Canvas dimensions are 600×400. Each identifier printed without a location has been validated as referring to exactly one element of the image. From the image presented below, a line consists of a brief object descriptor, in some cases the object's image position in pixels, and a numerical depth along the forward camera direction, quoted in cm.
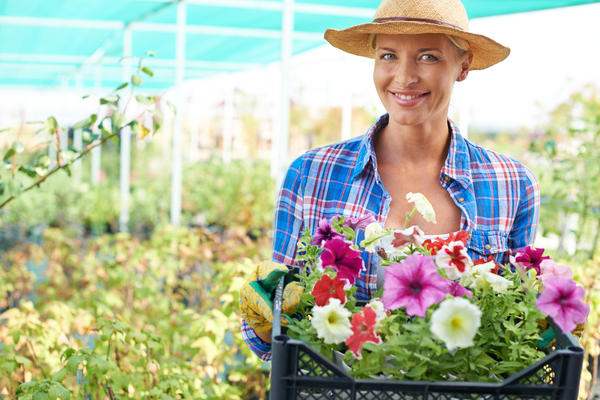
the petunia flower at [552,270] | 83
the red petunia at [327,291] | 82
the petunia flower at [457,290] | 81
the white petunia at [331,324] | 76
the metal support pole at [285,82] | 379
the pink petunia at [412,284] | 76
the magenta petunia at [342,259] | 86
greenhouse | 77
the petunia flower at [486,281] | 85
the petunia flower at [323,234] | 94
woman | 133
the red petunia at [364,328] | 76
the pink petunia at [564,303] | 75
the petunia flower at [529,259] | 92
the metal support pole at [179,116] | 516
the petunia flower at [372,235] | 91
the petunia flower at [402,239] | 91
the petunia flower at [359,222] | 100
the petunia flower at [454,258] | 85
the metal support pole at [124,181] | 723
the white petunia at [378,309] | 81
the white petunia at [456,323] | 71
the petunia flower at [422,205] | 91
